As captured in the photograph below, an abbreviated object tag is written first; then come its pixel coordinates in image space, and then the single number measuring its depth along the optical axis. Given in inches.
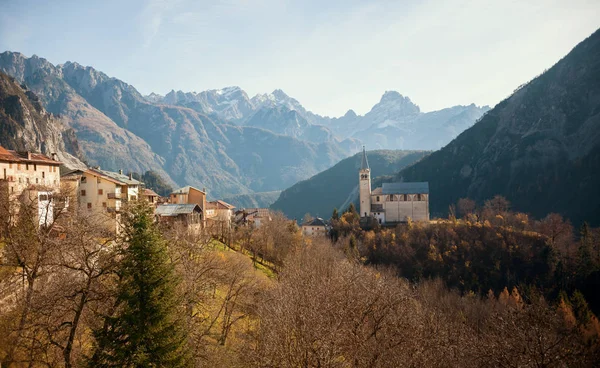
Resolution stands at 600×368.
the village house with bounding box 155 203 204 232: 2640.3
